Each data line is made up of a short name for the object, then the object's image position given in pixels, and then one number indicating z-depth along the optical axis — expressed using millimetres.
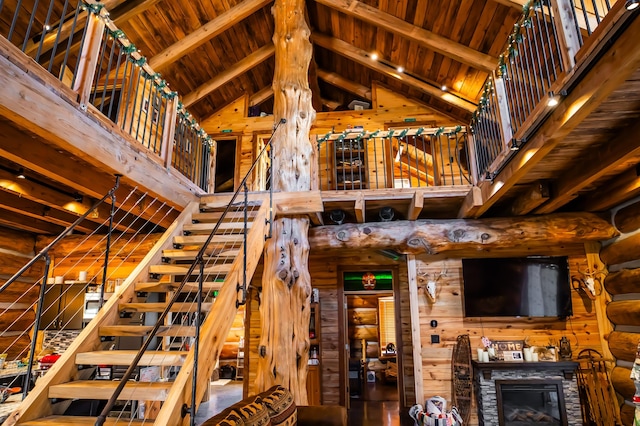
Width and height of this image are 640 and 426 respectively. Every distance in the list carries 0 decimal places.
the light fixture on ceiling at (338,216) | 5375
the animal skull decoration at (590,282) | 5117
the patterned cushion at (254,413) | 2127
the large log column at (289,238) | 3969
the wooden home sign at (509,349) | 4938
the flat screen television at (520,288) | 5129
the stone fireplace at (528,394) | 4637
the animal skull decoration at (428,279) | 5473
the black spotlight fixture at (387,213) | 5348
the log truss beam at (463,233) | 4812
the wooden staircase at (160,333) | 2311
